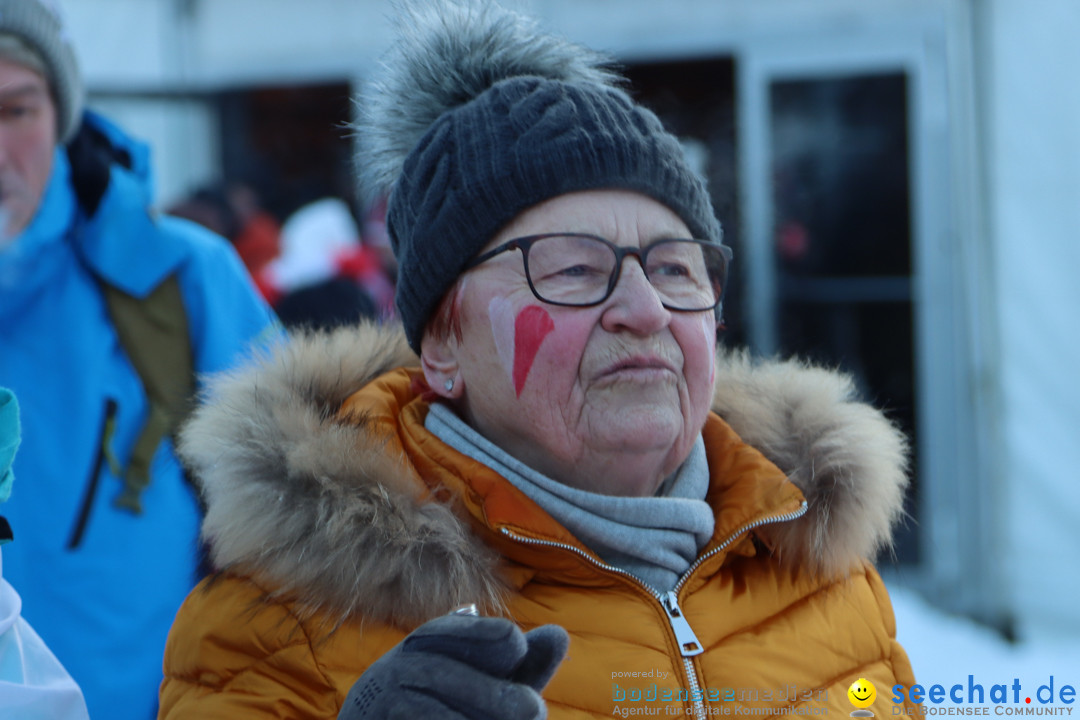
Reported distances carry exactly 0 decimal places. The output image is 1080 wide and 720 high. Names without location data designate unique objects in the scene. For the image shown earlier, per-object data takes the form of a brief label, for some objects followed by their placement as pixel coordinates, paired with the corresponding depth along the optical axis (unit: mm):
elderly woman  2108
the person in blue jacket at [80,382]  2393
